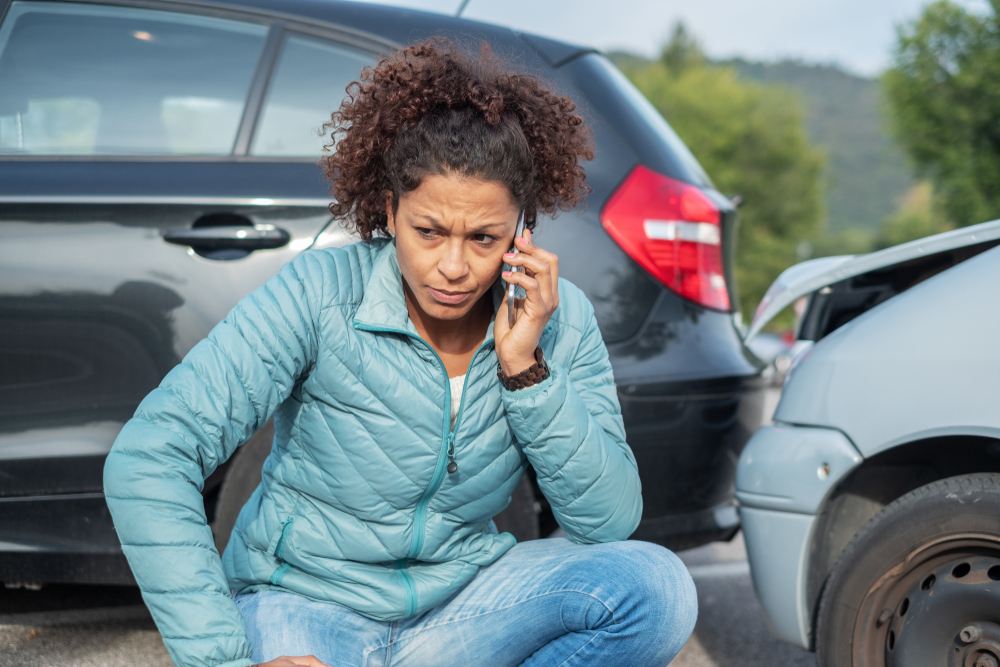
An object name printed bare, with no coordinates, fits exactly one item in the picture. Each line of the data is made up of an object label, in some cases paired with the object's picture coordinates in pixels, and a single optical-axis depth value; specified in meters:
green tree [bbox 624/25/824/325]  54.16
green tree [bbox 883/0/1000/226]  31.48
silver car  1.68
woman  1.55
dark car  2.09
